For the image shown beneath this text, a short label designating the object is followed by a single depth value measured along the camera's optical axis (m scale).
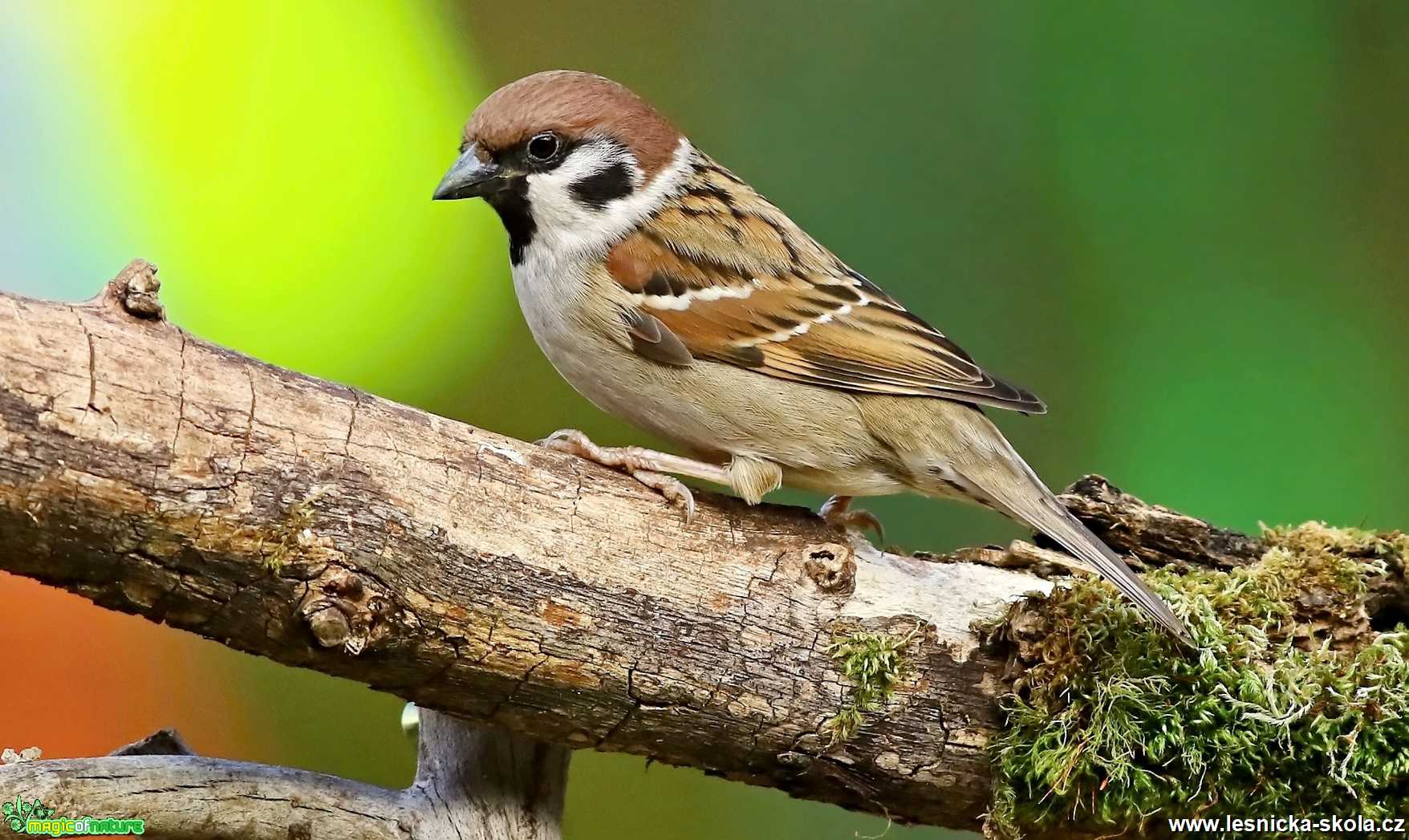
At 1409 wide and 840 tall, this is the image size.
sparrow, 3.66
